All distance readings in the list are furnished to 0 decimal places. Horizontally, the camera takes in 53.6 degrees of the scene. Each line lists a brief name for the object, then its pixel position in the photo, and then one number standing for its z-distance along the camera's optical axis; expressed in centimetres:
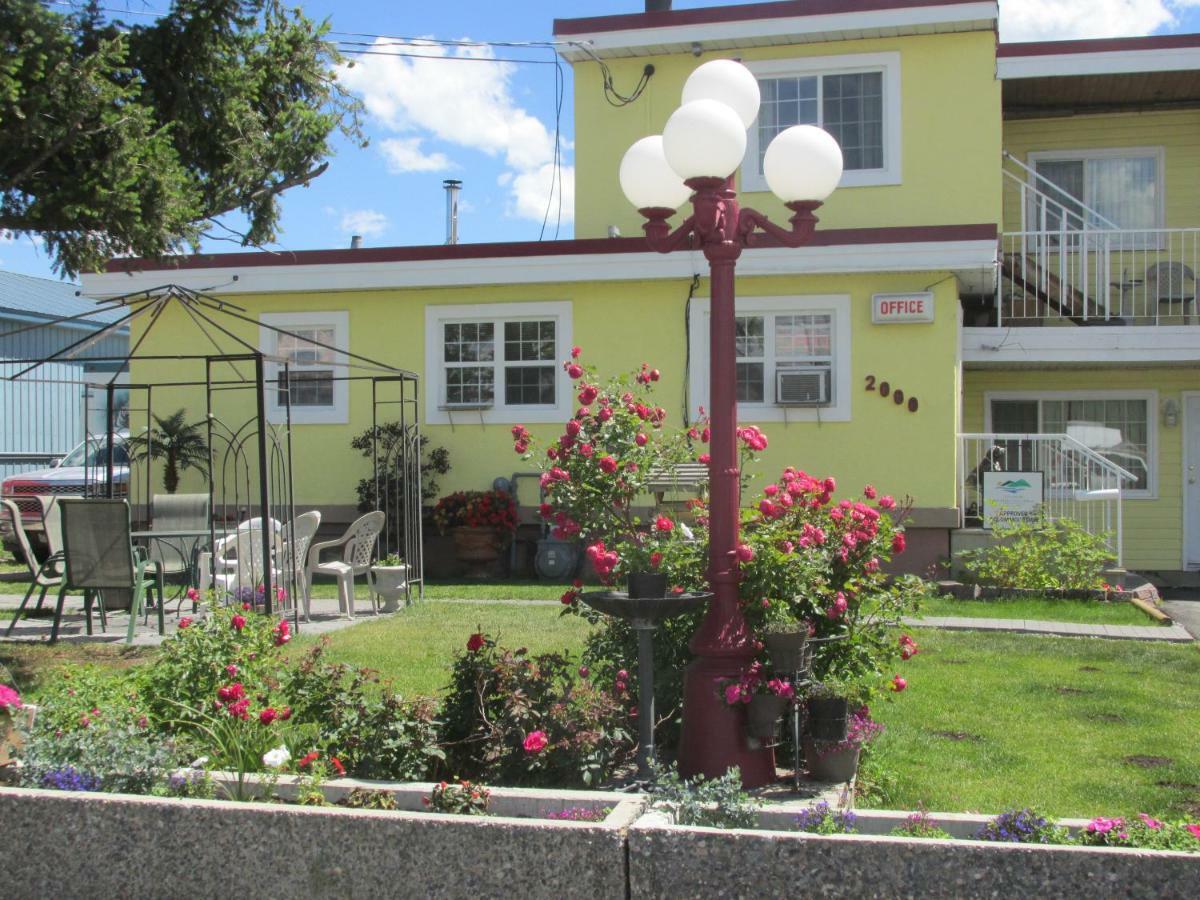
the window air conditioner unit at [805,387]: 1359
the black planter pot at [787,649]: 481
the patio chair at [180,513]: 1162
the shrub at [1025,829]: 386
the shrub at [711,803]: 411
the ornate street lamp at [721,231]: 497
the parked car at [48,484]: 1642
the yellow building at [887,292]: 1343
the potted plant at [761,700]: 481
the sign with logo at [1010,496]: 1286
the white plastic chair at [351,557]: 1057
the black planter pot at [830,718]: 495
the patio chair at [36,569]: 952
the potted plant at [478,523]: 1382
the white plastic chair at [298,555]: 1002
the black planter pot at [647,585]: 500
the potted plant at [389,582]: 1091
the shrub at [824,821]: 398
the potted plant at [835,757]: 504
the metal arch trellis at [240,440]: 1397
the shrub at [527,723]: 492
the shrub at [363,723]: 488
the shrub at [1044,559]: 1180
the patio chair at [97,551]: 891
